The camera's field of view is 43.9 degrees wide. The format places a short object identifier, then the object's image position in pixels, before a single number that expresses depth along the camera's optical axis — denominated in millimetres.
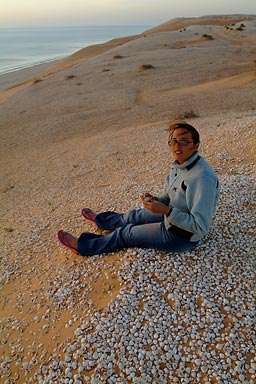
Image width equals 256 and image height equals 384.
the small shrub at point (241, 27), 46125
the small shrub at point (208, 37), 40169
